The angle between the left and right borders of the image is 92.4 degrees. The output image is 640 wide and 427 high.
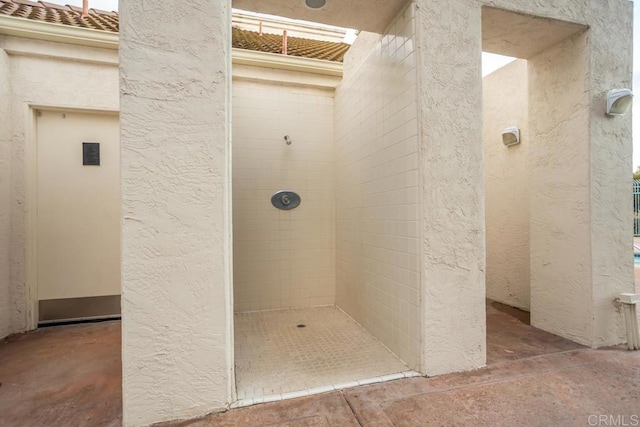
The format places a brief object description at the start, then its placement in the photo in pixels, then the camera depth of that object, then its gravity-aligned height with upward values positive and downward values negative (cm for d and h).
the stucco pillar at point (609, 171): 309 +41
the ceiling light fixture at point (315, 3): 277 +192
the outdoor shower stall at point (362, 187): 208 +25
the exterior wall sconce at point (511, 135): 456 +114
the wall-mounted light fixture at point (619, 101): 302 +109
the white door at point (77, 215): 393 -1
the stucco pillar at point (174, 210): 204 +2
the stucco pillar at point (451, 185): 263 +23
